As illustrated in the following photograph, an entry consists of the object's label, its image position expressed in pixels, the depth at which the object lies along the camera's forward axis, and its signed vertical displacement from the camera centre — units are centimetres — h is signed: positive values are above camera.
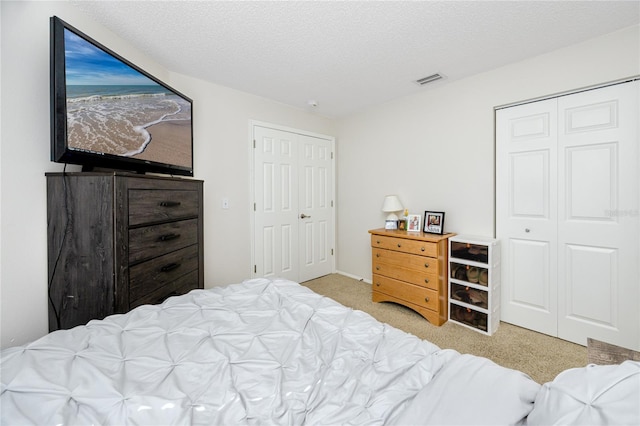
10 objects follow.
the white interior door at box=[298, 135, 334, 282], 373 +4
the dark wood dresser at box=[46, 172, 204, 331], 145 -20
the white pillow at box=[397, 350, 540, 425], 65 -51
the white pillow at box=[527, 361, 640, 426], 53 -42
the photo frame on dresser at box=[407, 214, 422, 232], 302 -16
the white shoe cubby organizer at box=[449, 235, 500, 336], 234 -69
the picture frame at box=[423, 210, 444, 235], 280 -14
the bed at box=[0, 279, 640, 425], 64 -52
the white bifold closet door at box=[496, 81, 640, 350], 197 -4
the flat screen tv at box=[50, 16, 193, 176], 139 +66
